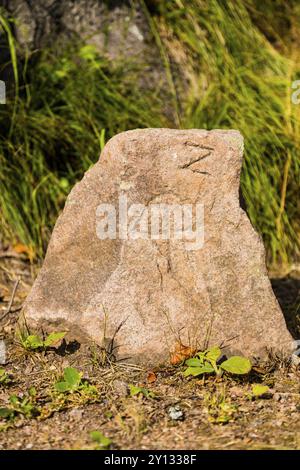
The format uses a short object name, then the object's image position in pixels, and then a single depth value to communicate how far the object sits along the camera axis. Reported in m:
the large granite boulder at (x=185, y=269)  2.65
